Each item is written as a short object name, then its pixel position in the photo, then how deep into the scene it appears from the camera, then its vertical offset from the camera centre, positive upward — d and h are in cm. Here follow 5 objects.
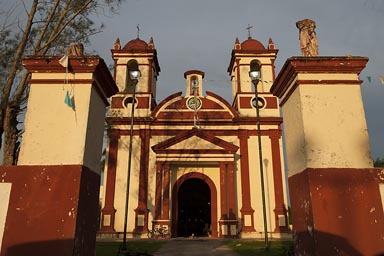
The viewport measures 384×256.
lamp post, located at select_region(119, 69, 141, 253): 1042 +495
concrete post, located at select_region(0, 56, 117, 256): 443 +73
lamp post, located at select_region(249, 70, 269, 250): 1098 +477
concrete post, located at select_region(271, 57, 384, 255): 448 +80
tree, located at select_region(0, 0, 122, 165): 787 +460
